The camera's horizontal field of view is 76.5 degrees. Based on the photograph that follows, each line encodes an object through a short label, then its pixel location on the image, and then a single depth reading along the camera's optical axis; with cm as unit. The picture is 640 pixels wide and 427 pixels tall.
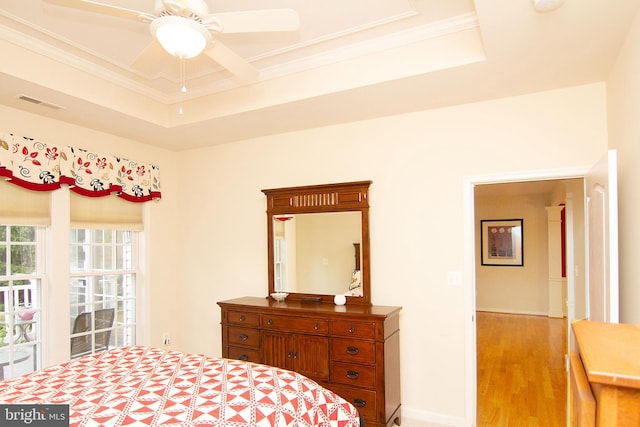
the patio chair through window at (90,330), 371
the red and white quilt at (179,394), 175
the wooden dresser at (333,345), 305
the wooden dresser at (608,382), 69
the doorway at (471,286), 318
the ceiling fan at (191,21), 174
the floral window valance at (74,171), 316
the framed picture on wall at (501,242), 811
